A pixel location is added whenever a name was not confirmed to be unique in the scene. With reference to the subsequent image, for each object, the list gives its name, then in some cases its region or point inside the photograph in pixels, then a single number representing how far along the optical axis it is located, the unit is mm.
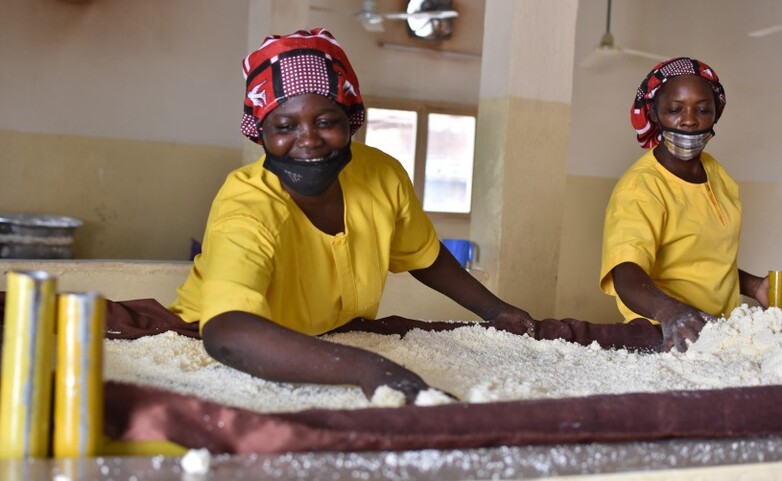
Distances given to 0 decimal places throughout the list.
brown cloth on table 1277
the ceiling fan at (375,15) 6223
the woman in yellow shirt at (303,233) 1595
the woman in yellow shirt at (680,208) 2574
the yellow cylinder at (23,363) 1179
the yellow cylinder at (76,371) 1192
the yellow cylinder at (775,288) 2631
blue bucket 4523
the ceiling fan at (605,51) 7043
